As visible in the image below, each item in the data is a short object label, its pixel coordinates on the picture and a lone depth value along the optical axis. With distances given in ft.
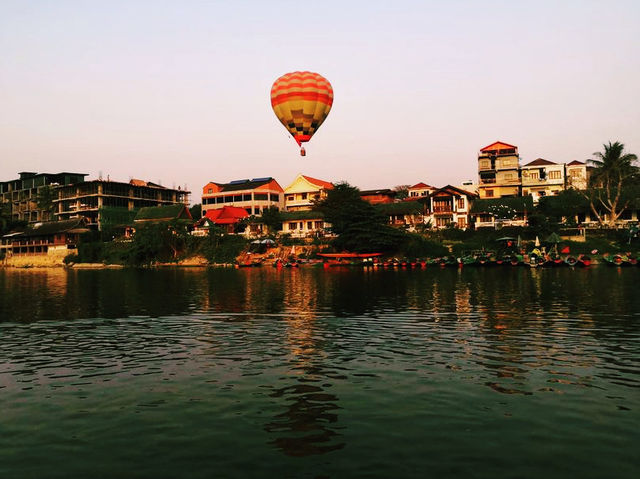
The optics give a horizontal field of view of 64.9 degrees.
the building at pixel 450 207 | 283.18
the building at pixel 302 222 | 310.65
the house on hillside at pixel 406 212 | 288.30
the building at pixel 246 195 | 350.23
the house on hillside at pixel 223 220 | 309.63
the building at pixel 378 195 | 333.62
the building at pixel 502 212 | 264.72
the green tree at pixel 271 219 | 312.71
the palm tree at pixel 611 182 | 250.37
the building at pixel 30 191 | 417.49
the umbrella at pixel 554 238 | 217.97
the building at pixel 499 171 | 329.72
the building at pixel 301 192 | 353.10
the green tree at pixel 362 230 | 239.91
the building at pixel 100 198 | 383.65
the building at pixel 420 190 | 384.88
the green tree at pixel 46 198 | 397.80
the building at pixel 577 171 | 326.03
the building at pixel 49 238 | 344.10
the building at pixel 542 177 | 329.11
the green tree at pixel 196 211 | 398.21
